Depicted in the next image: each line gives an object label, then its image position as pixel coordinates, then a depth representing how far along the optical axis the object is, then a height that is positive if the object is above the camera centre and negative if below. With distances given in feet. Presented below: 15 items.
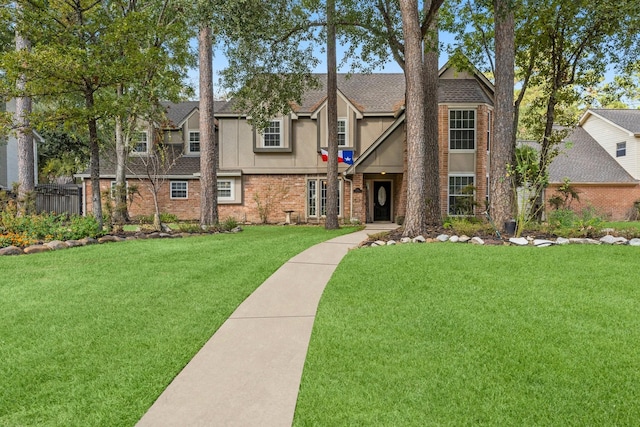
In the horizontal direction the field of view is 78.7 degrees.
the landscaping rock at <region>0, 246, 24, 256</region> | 27.14 -3.29
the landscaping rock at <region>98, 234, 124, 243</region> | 32.37 -3.03
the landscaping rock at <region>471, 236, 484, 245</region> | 27.43 -2.93
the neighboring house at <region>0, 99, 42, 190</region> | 67.10 +7.41
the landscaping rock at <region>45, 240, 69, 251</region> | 28.66 -3.07
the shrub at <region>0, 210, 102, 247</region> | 31.09 -2.04
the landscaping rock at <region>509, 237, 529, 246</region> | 26.43 -2.85
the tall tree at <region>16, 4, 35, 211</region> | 44.19 +5.67
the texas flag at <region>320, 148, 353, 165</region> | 58.90 +6.65
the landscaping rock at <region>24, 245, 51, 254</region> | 27.58 -3.26
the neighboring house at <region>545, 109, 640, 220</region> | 70.13 +5.78
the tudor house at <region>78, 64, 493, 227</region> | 61.98 +5.73
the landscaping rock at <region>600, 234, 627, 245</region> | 26.43 -2.84
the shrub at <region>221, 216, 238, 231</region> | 43.17 -2.62
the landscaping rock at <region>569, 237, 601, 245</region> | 26.37 -2.89
